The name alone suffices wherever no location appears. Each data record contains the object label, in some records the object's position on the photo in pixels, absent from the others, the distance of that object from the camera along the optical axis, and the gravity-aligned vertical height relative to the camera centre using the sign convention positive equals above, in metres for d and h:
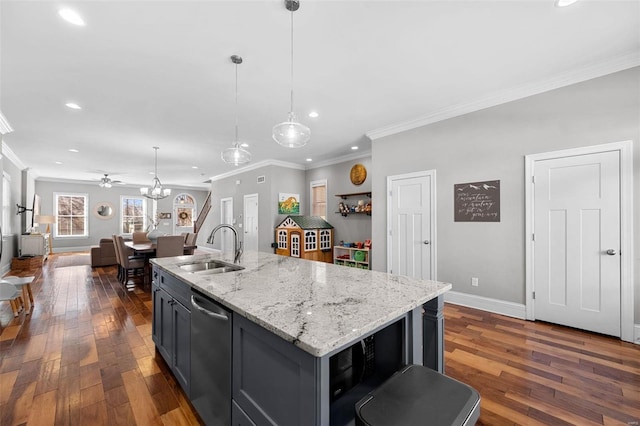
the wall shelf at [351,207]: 5.74 +0.15
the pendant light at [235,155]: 2.95 +0.65
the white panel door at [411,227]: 3.98 -0.20
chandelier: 6.32 +0.57
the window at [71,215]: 9.84 -0.03
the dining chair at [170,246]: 4.91 -0.60
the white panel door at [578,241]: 2.68 -0.29
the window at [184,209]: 11.91 +0.22
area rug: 7.00 -1.31
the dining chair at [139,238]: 7.00 -0.62
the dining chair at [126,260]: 4.95 -0.87
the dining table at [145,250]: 5.01 -0.67
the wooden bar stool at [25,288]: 3.28 -1.03
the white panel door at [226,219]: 8.68 -0.17
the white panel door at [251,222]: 7.32 -0.22
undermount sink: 2.21 -0.46
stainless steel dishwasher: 1.32 -0.79
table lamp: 7.77 -0.14
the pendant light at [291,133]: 2.27 +0.70
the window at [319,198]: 6.93 +0.42
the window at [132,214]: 10.93 +0.00
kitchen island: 0.91 -0.50
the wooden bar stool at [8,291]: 2.75 -0.81
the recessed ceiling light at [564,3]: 1.91 +1.52
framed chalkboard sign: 3.39 +0.16
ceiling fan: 7.74 +0.94
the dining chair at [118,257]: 5.27 -0.85
